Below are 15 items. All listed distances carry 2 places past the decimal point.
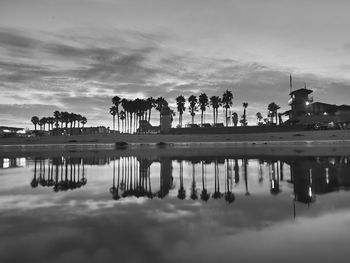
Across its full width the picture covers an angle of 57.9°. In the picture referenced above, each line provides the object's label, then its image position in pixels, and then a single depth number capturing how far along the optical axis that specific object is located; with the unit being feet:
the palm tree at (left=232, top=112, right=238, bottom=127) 604.37
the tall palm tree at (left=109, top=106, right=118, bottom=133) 526.00
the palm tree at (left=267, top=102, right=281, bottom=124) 469.57
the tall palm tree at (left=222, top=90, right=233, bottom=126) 440.04
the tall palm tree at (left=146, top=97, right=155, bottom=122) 468.34
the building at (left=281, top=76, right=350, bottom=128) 325.83
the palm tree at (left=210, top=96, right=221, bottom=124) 446.85
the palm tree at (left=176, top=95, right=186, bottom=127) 463.83
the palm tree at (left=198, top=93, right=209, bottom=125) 452.35
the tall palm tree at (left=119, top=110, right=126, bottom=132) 576.07
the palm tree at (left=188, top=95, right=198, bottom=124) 469.16
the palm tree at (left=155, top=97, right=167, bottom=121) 475.31
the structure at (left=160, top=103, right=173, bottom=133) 391.24
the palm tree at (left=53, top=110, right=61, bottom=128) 559.38
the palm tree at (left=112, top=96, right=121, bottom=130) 472.85
